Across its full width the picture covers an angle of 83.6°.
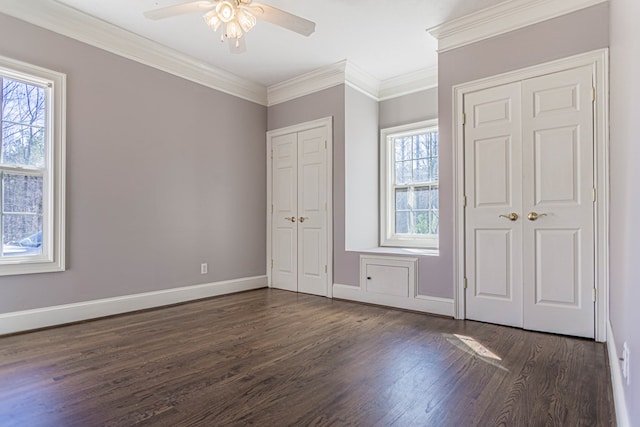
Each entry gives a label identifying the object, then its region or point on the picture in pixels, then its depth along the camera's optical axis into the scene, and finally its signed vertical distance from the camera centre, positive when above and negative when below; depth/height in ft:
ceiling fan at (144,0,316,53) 8.19 +4.65
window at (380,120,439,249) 14.46 +1.18
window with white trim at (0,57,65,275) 9.60 +1.29
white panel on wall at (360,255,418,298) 12.12 -2.20
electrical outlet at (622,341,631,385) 4.58 -2.01
